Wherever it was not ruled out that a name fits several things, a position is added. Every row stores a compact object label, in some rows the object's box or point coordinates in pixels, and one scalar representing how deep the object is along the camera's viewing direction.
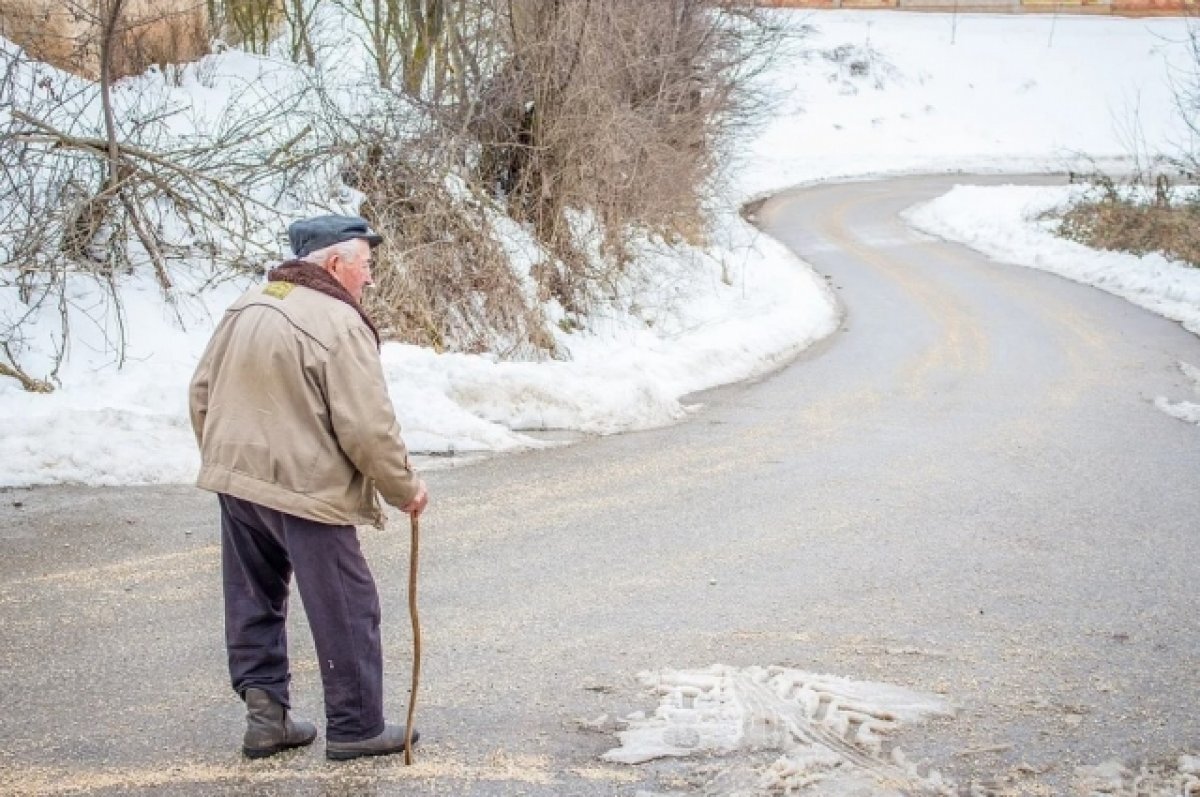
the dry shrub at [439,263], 12.42
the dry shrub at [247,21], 18.39
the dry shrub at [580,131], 15.11
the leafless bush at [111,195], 10.30
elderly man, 4.04
